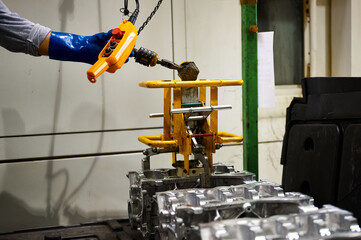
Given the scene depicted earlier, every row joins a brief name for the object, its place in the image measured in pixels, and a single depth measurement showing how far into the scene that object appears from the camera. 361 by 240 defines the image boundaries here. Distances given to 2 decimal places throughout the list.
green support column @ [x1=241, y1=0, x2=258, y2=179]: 1.62
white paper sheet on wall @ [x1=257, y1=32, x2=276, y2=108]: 1.67
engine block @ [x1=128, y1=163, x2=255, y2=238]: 1.39
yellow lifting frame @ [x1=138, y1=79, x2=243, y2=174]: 1.39
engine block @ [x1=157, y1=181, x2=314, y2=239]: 1.00
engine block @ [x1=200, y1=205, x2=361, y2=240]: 0.90
